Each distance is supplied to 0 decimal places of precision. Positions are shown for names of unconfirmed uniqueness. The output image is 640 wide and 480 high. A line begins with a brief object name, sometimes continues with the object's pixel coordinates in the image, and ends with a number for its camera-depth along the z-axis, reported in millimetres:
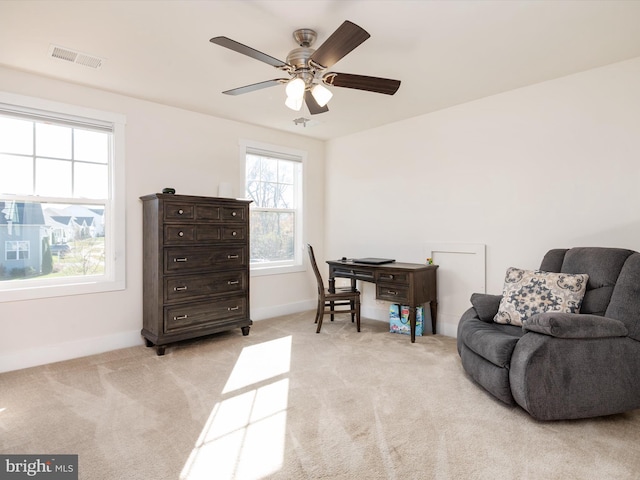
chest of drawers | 3451
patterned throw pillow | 2602
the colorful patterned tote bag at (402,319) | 4031
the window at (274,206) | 4758
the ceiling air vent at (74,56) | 2718
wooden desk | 3803
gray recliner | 2141
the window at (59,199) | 3113
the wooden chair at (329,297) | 4137
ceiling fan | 2170
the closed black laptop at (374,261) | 4176
